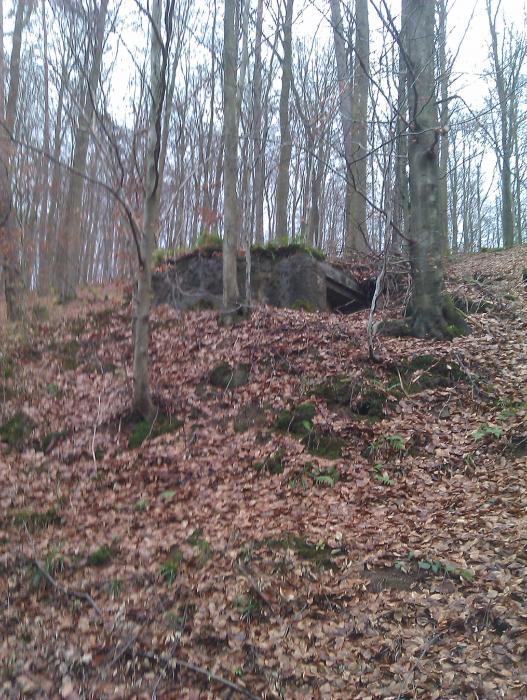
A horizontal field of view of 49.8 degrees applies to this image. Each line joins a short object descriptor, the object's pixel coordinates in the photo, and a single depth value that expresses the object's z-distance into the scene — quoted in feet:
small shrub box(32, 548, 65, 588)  18.01
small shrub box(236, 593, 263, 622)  15.75
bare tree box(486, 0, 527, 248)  68.28
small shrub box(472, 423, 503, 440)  21.84
